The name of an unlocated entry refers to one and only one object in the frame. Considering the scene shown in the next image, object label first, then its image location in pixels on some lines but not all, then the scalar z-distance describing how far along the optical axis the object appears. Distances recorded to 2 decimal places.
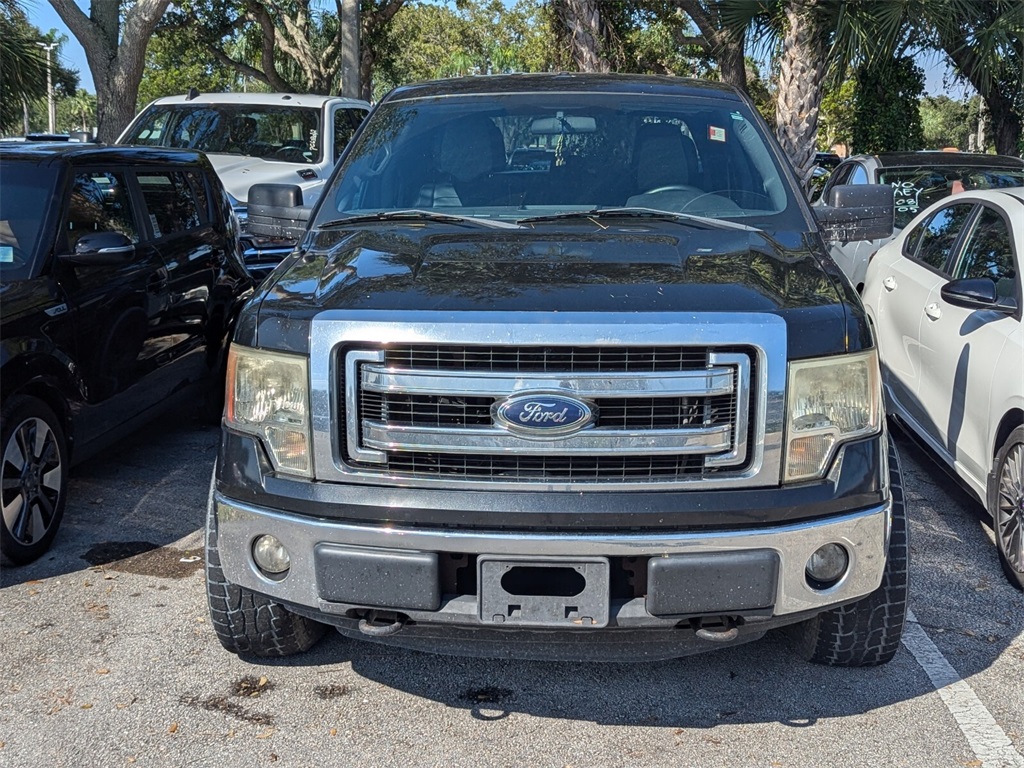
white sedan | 4.68
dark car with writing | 8.50
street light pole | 15.91
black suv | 4.71
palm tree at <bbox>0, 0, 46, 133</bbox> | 14.98
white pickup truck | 10.55
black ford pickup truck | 3.00
